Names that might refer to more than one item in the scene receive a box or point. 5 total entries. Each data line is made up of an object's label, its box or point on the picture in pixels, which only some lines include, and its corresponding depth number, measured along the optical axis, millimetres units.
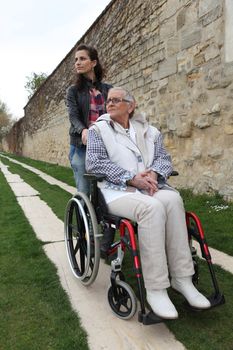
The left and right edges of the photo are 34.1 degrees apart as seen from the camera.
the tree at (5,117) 50156
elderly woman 1851
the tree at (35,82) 34969
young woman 2836
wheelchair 1890
